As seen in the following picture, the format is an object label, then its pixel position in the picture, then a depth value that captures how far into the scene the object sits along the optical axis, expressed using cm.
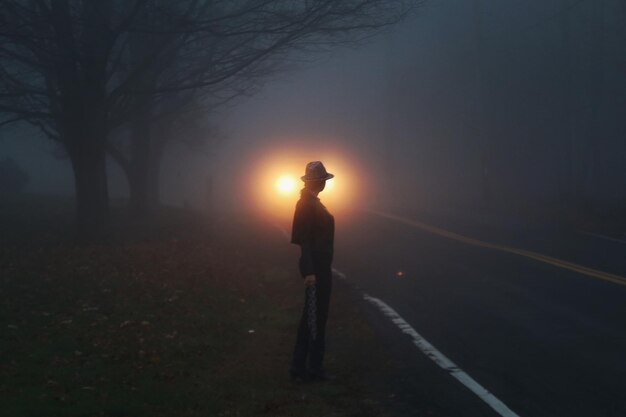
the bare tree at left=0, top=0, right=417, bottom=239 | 1828
